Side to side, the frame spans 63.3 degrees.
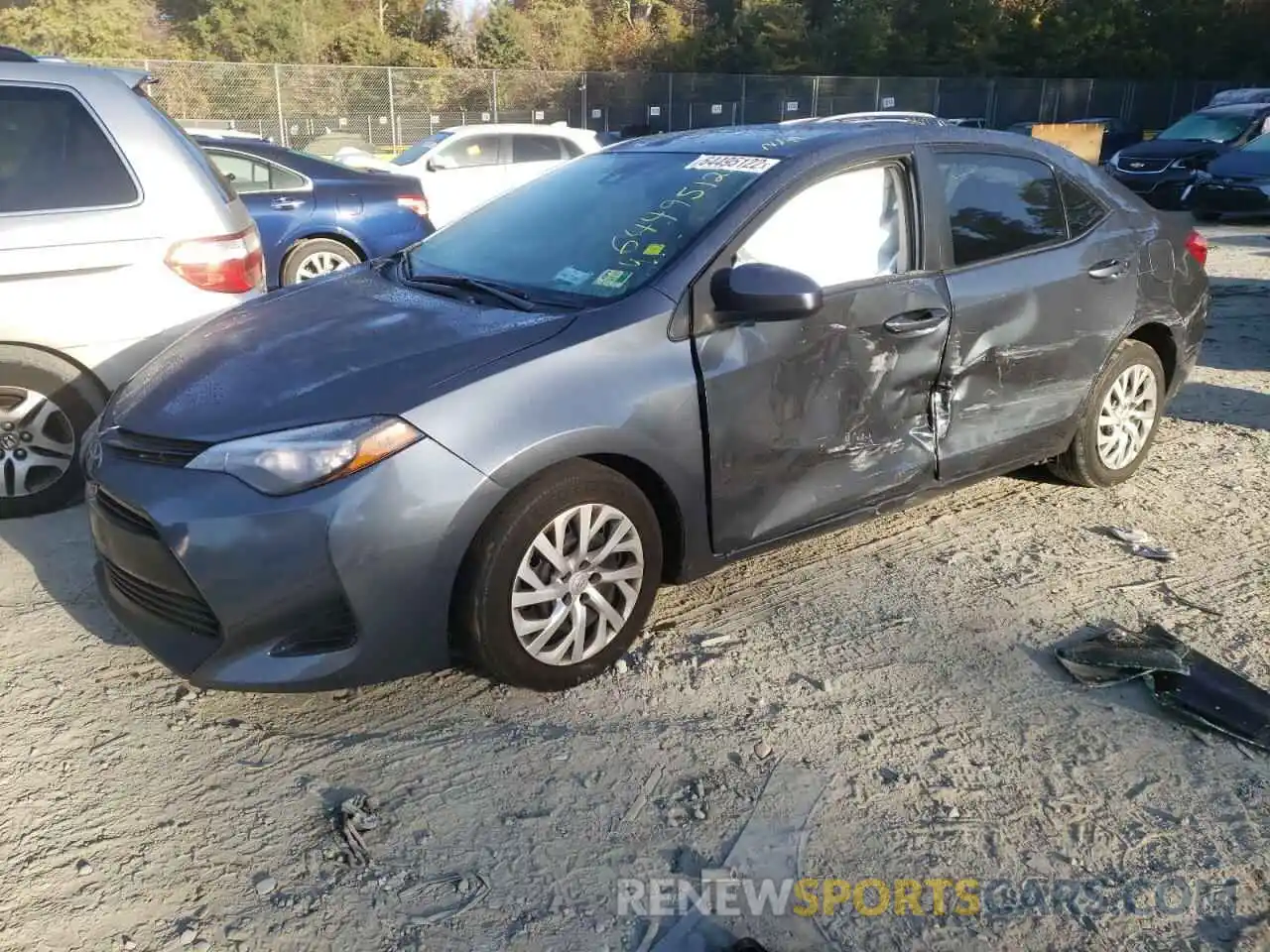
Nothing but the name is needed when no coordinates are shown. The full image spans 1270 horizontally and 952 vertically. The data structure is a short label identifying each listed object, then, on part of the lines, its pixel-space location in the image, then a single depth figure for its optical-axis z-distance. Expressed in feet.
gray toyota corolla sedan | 9.00
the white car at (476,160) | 40.73
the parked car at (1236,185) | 47.93
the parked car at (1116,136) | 84.84
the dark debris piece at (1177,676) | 9.76
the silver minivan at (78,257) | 13.61
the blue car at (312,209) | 27.09
